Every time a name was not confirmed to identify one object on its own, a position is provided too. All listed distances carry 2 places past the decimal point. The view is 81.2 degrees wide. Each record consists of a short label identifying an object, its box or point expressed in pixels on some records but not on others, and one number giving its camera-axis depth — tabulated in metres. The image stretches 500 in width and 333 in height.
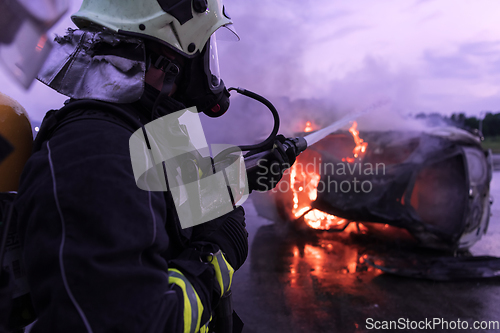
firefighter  0.80
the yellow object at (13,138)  1.08
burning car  4.29
